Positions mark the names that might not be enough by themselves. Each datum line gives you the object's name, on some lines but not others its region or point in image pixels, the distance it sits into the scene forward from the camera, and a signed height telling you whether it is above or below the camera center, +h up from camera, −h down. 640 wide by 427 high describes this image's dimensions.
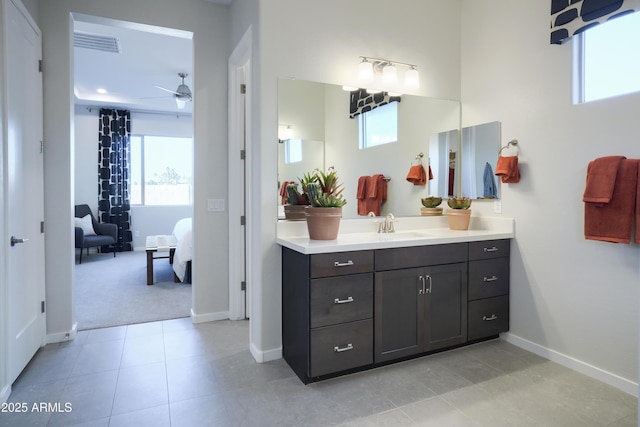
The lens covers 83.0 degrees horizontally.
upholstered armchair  6.22 -0.52
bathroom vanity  2.23 -0.63
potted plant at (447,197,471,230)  3.06 -0.08
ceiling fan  5.15 +1.54
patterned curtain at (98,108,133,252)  7.15 +0.62
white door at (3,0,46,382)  2.18 +0.08
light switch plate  3.42 -0.02
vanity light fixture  2.87 +1.06
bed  4.61 -0.69
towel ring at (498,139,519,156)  2.85 +0.48
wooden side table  4.76 -0.60
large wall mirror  2.70 +0.50
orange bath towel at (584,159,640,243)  2.09 -0.03
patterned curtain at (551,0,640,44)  2.11 +1.18
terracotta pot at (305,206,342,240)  2.46 -0.13
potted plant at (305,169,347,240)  2.47 -0.07
